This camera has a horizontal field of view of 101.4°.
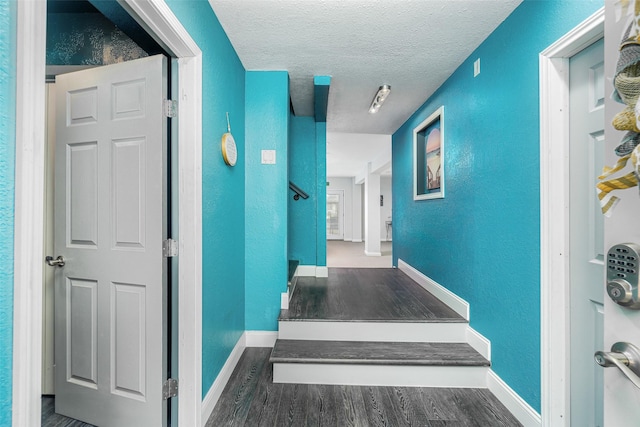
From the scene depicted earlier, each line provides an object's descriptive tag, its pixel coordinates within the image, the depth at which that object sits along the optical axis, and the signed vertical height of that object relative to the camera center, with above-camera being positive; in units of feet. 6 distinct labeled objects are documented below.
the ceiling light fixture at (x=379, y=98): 8.33 +3.96
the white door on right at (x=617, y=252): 1.75 -0.26
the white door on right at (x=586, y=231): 3.98 -0.27
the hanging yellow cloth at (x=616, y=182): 1.51 +0.21
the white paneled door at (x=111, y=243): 4.37 -0.51
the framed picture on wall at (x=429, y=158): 8.52 +2.08
